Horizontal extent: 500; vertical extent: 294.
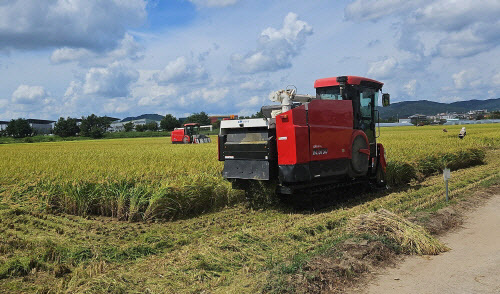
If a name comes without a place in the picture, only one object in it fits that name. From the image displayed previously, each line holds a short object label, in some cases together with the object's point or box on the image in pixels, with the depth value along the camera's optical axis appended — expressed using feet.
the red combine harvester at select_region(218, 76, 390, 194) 26.94
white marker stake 29.18
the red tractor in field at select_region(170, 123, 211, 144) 130.31
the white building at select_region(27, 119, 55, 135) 473.18
